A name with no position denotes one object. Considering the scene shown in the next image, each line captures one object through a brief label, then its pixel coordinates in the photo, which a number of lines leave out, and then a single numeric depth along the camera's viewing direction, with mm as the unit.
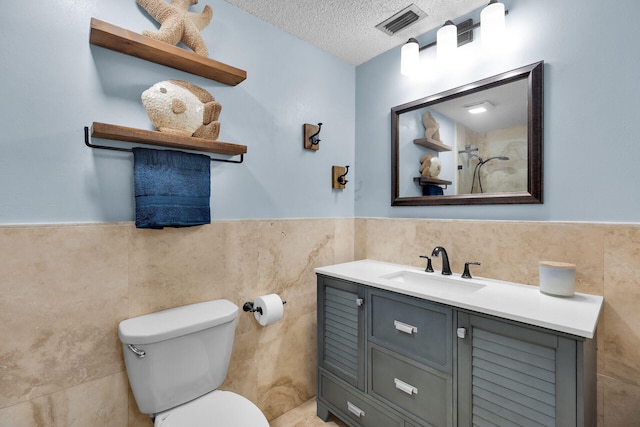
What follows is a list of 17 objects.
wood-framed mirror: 1468
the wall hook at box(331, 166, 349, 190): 2148
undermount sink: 1563
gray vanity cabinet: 998
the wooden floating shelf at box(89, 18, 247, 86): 1177
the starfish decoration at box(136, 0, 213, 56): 1344
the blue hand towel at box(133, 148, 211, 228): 1271
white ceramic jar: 1250
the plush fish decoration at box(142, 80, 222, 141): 1300
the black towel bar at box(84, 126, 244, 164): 1217
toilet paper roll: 1635
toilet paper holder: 1672
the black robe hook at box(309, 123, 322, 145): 1990
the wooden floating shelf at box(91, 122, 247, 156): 1163
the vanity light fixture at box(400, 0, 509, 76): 1471
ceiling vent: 1681
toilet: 1188
